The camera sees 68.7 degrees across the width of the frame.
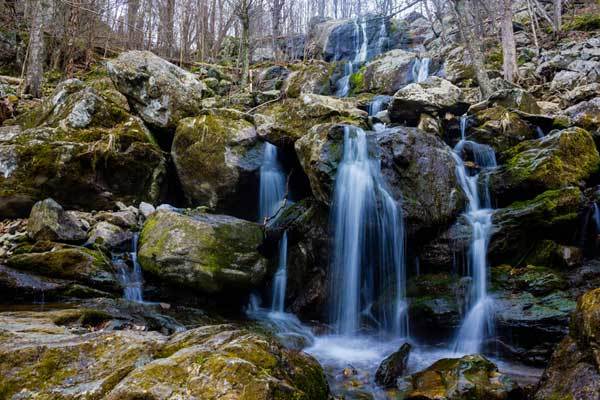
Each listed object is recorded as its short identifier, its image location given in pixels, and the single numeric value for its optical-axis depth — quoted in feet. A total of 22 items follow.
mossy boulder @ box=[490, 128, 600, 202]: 24.93
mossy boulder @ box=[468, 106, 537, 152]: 30.89
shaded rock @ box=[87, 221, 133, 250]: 24.75
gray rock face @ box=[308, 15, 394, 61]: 77.46
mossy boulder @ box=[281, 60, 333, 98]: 52.16
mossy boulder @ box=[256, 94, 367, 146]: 31.01
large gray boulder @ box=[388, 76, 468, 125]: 34.60
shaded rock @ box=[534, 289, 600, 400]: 11.27
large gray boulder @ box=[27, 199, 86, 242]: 23.65
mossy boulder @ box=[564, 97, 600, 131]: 30.60
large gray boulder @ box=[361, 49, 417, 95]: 51.13
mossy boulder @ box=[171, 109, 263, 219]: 30.71
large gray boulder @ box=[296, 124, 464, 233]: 24.03
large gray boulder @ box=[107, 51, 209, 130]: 33.88
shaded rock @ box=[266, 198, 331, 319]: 25.09
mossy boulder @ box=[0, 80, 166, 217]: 27.02
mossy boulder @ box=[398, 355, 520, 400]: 13.82
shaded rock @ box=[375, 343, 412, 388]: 16.70
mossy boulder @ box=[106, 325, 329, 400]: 8.82
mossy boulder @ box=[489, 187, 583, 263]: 22.47
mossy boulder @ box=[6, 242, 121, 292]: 21.43
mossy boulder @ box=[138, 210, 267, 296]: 22.72
